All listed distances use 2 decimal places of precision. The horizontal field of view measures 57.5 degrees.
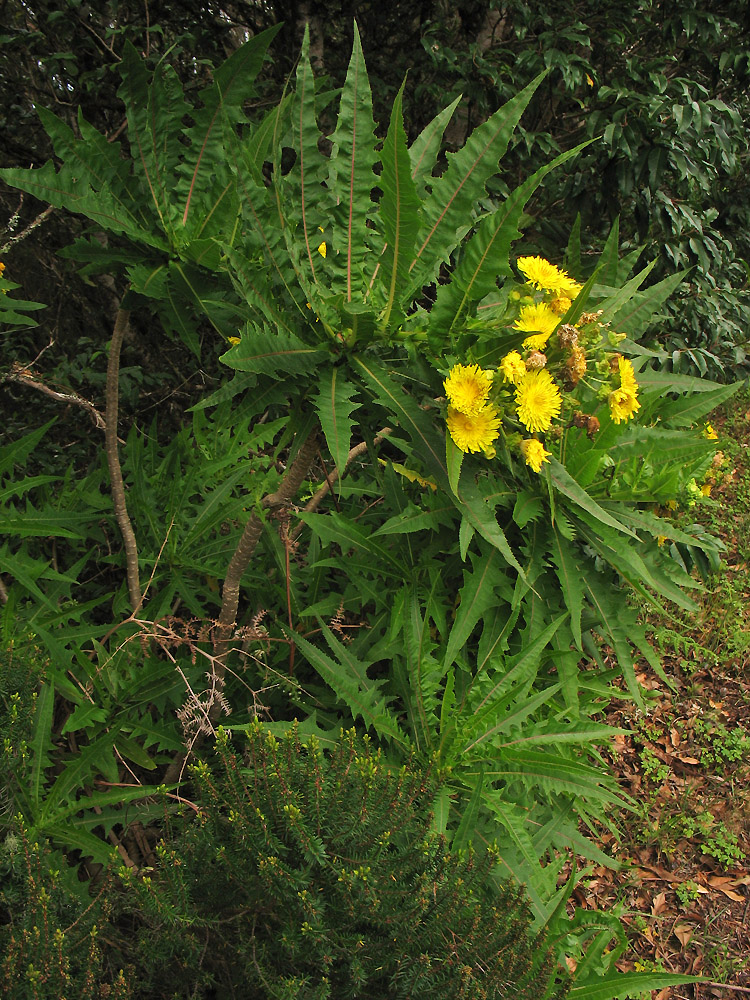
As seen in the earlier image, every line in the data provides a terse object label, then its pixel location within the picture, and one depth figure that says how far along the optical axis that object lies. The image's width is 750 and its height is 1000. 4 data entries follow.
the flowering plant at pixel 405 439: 1.15
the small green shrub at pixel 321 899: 1.26
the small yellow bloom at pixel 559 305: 1.28
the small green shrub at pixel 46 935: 1.18
